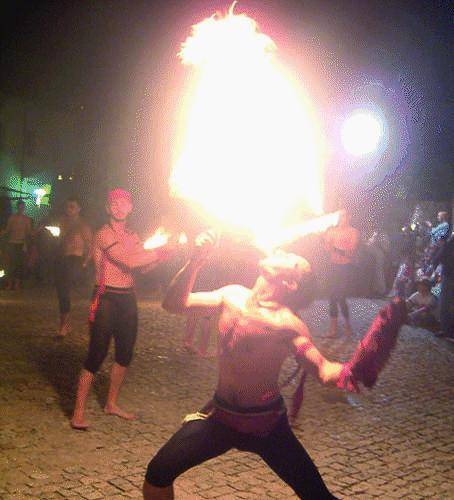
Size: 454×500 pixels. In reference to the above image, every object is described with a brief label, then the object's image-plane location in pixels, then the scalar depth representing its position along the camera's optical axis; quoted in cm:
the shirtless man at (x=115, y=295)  520
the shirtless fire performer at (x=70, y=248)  840
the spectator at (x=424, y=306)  1186
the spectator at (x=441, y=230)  1335
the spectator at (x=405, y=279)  1371
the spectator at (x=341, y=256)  951
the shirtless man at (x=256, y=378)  302
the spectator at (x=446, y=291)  1072
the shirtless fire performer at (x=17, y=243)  1345
